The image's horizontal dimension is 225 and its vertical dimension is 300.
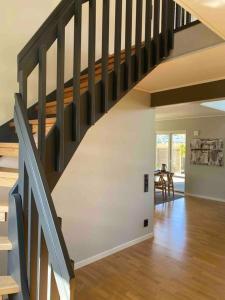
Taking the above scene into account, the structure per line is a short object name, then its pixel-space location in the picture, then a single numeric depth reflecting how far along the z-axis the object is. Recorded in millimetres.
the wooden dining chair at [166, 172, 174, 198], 6969
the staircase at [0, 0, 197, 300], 1045
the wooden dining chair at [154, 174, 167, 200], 6836
